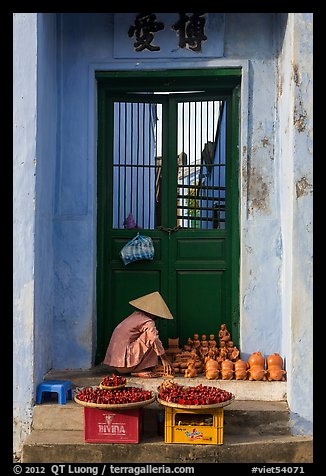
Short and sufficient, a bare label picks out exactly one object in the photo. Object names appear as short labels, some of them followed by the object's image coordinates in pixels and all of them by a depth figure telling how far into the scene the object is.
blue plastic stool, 6.64
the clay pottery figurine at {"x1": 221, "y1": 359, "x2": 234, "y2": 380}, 6.91
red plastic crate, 6.12
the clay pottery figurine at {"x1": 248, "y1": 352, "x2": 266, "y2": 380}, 6.89
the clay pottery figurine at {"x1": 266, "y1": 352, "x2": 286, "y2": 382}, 6.84
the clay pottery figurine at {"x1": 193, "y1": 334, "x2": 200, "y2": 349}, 7.52
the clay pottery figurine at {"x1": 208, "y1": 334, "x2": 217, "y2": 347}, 7.49
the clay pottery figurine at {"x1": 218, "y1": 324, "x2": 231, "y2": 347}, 7.50
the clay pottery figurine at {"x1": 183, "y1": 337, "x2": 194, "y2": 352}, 7.50
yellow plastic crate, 6.07
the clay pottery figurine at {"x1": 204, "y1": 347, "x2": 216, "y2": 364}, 7.27
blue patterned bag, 7.69
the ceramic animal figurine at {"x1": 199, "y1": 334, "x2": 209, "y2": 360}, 7.36
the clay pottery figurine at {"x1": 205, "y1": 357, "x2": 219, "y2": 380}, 6.89
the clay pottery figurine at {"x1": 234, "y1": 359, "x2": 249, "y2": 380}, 6.91
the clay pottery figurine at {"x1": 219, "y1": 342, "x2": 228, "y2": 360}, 7.20
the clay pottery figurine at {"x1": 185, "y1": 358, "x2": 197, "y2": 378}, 6.93
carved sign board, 7.54
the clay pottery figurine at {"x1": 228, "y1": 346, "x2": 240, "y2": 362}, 7.24
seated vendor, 7.05
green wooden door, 7.75
